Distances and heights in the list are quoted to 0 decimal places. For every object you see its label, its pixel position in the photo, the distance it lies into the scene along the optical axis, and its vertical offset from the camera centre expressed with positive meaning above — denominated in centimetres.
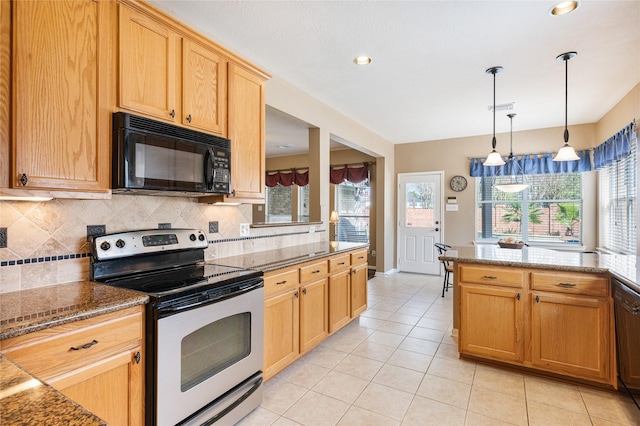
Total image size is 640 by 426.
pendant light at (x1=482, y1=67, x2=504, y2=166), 347 +59
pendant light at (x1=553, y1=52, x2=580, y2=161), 303 +58
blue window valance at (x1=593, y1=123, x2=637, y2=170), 355 +81
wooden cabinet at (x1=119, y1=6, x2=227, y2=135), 173 +82
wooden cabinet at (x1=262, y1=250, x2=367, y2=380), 229 -77
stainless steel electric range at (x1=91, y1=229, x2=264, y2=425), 149 -57
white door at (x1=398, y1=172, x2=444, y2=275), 616 -14
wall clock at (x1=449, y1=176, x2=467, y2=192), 593 +56
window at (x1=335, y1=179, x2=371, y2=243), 698 +6
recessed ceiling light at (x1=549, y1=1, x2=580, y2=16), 215 +138
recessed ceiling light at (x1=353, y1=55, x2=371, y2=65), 292 +140
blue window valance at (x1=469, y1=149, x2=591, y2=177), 500 +78
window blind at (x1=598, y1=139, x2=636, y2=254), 374 +11
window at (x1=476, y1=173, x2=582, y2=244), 520 +6
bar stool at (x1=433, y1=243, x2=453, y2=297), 467 -77
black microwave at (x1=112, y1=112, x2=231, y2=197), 165 +31
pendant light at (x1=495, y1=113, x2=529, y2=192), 542 +72
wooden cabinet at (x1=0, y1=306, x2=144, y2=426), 113 -57
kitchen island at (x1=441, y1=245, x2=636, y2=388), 227 -73
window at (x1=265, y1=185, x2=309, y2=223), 755 +25
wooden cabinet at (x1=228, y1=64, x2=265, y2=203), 235 +61
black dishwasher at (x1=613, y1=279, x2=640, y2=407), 180 -71
